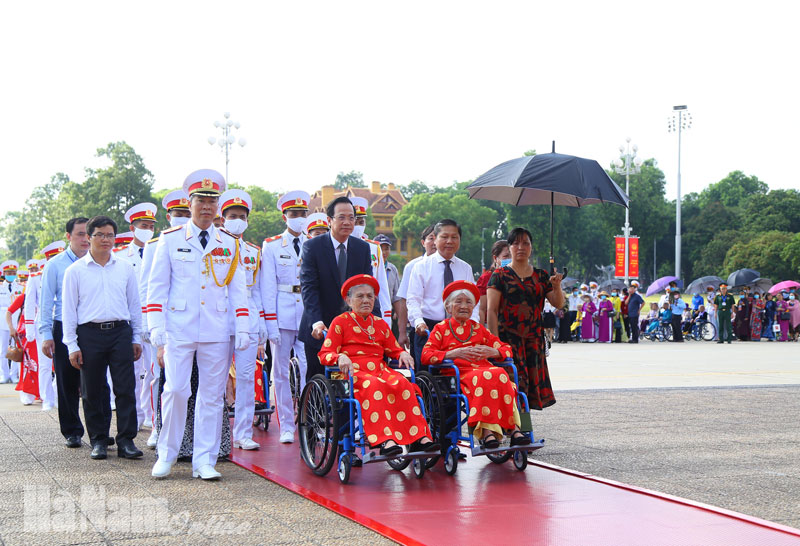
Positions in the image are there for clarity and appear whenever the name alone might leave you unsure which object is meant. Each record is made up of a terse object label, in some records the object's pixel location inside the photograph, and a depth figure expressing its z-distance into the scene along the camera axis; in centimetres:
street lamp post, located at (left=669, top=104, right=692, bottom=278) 4353
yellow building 10188
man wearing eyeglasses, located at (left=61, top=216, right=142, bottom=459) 693
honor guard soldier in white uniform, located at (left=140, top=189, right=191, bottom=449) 708
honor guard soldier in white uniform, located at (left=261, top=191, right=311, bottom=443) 777
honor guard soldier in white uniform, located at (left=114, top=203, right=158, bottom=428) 873
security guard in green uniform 2591
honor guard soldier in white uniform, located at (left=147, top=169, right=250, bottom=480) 597
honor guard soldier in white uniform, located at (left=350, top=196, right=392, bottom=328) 713
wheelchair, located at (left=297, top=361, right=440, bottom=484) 580
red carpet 450
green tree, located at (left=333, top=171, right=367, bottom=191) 13188
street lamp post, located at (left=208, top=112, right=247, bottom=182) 2850
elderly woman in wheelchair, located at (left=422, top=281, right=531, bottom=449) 616
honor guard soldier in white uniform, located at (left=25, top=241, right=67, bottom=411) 1017
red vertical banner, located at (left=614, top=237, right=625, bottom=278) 3481
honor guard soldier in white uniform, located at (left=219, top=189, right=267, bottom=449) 744
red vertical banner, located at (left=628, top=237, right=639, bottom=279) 3483
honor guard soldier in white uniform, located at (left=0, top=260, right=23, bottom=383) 1466
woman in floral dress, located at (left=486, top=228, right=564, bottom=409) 703
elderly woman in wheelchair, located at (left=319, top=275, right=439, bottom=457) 577
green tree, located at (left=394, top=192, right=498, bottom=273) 8269
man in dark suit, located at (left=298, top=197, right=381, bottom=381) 683
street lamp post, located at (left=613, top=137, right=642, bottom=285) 3978
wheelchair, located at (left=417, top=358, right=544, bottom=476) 609
